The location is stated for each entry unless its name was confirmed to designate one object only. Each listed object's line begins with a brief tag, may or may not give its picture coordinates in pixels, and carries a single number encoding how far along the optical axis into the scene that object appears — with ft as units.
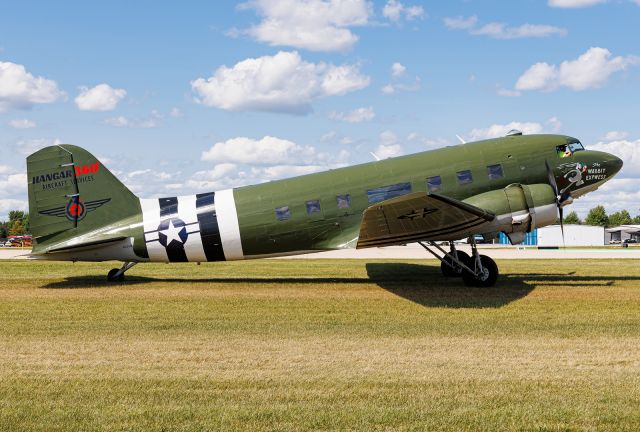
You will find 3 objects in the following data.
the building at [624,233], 396.16
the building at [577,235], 271.90
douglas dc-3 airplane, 61.11
